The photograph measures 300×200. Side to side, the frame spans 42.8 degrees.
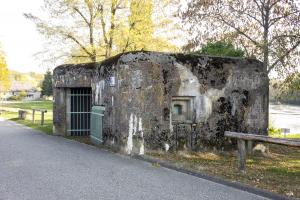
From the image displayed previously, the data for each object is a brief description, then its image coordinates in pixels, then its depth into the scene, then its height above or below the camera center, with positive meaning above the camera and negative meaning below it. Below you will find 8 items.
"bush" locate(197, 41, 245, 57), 13.49 +1.62
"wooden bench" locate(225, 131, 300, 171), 6.69 -0.82
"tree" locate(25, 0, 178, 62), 19.34 +3.58
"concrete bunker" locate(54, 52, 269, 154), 9.94 -0.10
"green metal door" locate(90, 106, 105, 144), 11.77 -0.90
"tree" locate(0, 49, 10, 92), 36.38 +1.95
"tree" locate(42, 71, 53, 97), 71.94 +1.78
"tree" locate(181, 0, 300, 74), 12.09 +2.35
